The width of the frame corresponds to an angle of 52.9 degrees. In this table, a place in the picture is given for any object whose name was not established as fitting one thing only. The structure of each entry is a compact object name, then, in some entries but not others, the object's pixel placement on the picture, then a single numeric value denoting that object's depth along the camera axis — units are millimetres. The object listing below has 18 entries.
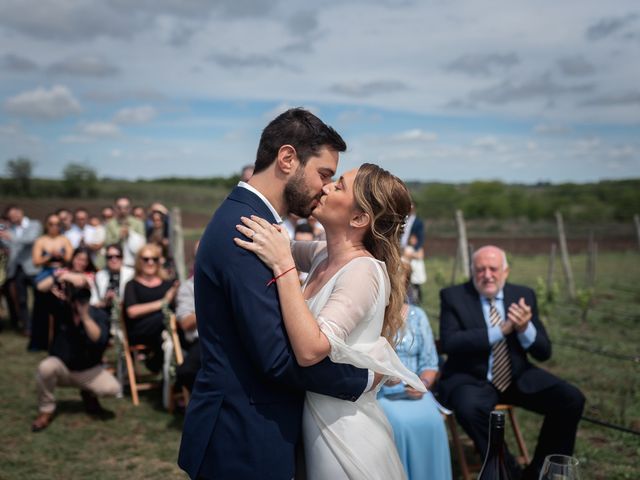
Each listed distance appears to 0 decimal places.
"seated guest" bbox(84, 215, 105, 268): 11883
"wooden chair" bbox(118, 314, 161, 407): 7129
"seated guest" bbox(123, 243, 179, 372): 7168
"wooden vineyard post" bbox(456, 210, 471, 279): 11812
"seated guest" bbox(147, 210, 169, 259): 11094
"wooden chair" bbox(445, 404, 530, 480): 4816
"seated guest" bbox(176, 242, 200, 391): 6055
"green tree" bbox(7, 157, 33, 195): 30391
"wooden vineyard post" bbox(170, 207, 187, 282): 12922
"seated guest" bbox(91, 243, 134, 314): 8258
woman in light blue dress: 4227
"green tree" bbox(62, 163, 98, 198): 32062
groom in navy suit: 2121
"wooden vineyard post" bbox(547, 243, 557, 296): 14258
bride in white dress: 2156
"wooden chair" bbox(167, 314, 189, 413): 6707
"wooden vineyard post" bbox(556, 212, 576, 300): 14320
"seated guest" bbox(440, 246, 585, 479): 4633
